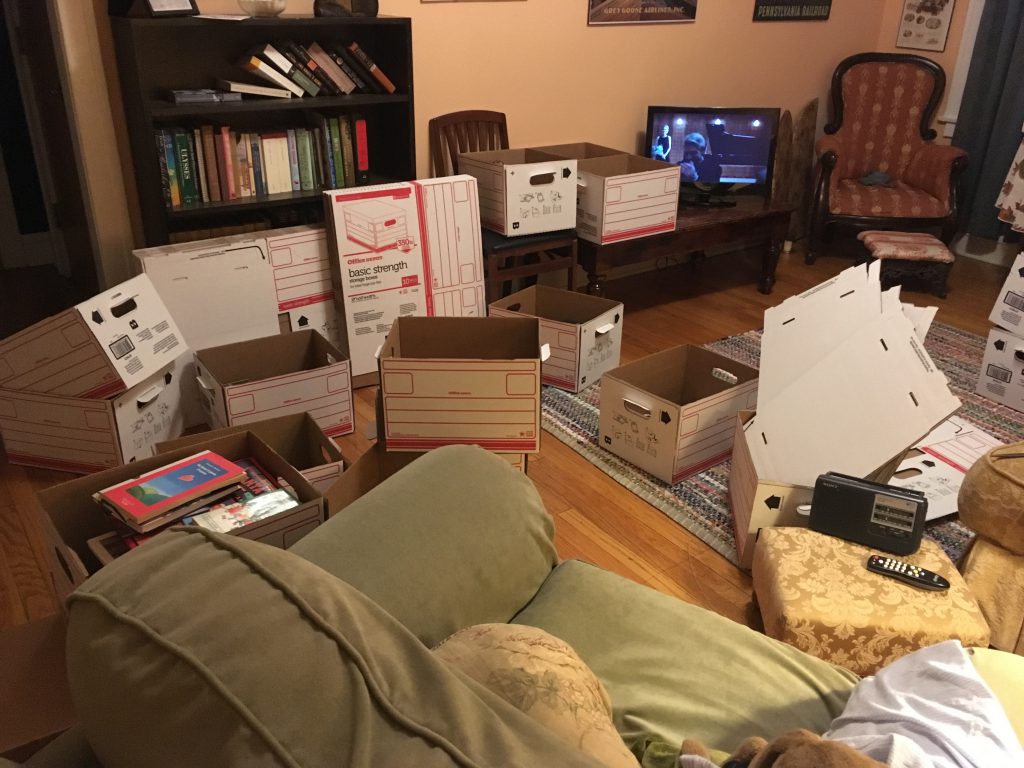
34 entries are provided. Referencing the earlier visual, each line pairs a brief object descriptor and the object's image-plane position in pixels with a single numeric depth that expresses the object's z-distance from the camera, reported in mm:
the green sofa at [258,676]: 714
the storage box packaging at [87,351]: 2451
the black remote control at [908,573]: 1790
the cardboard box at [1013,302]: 2996
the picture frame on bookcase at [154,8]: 2680
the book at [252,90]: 2961
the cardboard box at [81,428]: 2516
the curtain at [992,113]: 4395
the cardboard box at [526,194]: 3309
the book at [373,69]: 3154
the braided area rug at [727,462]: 2445
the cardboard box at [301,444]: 2084
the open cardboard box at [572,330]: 3088
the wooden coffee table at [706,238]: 3623
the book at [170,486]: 1731
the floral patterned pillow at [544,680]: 1006
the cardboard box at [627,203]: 3482
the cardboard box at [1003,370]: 3096
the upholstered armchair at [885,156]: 4441
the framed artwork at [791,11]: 4445
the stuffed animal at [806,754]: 787
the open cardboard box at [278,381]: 2584
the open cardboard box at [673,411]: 2562
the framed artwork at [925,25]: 4703
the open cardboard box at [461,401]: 2232
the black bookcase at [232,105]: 2824
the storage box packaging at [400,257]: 3025
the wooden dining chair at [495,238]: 3398
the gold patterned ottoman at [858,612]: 1718
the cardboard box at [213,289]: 2773
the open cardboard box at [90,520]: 1730
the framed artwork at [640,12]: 3887
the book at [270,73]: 2953
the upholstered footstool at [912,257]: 4102
